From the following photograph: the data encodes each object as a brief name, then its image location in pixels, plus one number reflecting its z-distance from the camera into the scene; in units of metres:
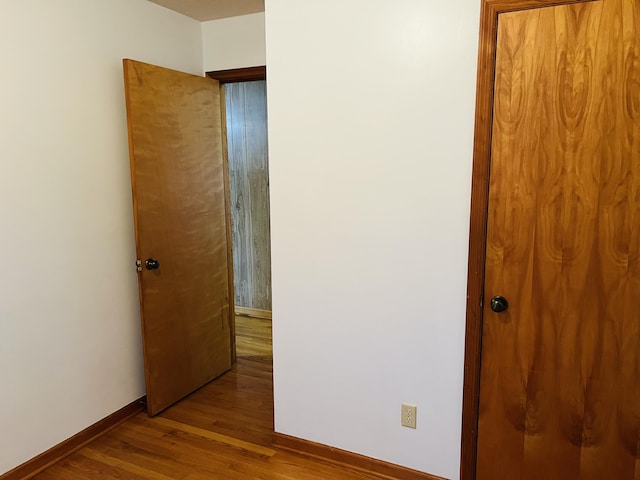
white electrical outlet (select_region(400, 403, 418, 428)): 2.13
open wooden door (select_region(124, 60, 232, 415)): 2.62
